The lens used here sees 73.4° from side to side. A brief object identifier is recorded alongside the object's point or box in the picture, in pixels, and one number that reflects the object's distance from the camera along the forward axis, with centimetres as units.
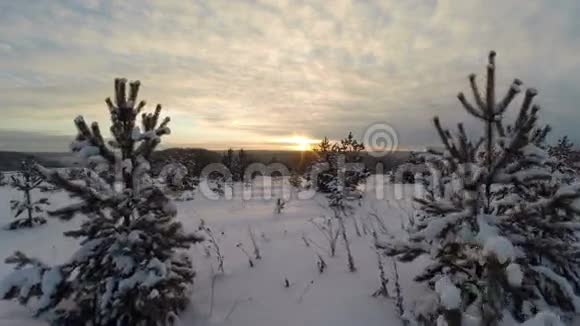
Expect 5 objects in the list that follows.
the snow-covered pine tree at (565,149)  1107
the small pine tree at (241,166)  3143
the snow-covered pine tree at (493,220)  347
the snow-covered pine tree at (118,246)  399
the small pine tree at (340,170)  1395
